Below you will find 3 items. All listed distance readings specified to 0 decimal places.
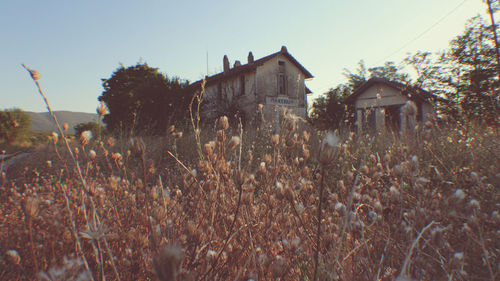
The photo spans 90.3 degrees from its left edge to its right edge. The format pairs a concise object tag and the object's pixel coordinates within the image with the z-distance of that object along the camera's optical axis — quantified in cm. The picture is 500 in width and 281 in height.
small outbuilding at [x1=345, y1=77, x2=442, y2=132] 1741
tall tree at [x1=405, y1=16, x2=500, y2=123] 2125
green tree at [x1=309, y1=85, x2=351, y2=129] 2459
